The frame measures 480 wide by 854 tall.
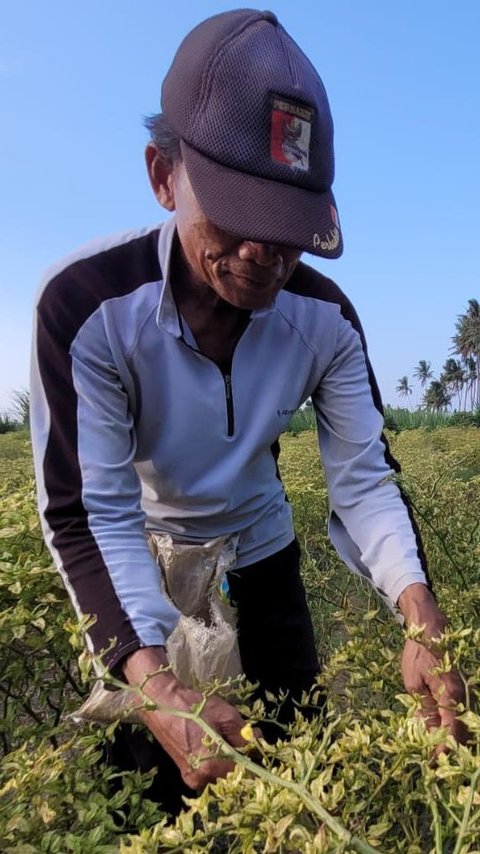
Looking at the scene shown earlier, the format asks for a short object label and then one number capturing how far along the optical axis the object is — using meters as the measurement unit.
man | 1.13
